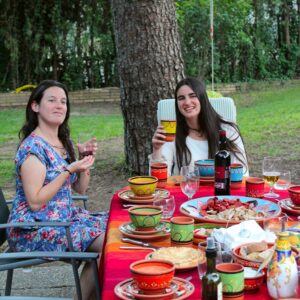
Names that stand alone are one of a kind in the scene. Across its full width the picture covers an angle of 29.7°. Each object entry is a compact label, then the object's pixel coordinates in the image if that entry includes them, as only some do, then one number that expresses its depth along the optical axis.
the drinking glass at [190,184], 2.75
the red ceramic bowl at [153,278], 1.59
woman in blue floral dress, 2.97
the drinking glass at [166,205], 2.48
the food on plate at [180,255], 1.85
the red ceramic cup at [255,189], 2.81
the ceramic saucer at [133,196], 2.80
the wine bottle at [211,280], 1.51
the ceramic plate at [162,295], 1.61
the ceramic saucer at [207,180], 3.24
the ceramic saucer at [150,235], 2.17
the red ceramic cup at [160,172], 3.17
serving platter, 2.34
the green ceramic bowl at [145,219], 2.22
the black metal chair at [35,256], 2.51
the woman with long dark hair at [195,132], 3.71
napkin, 1.96
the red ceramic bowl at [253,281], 1.66
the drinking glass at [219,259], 1.68
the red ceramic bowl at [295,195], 2.58
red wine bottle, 2.83
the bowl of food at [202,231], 2.09
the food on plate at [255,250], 1.79
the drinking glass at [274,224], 2.04
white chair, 4.12
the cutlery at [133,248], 2.12
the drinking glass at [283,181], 2.87
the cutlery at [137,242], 2.13
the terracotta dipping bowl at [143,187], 2.85
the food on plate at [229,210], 2.34
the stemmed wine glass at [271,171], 2.85
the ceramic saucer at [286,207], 2.52
